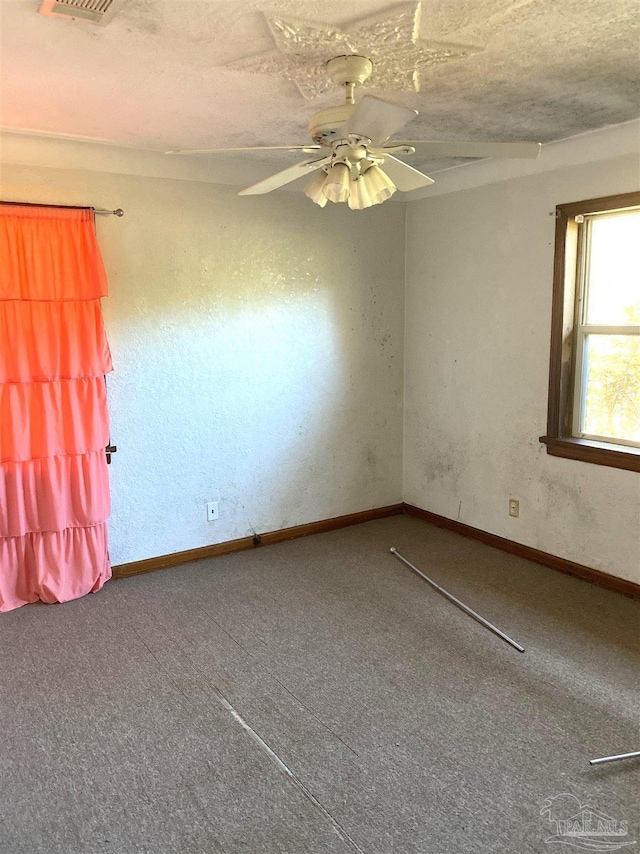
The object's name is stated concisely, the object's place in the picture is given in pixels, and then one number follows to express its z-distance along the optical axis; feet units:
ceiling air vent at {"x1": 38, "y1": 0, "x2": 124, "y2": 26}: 5.78
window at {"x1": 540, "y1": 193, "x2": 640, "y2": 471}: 11.00
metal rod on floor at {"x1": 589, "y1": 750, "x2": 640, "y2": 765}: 7.08
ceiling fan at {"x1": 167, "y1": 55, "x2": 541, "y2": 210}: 5.74
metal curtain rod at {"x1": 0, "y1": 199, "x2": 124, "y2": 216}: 10.42
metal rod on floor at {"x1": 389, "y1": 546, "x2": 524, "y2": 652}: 9.65
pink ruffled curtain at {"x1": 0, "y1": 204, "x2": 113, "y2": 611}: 10.50
